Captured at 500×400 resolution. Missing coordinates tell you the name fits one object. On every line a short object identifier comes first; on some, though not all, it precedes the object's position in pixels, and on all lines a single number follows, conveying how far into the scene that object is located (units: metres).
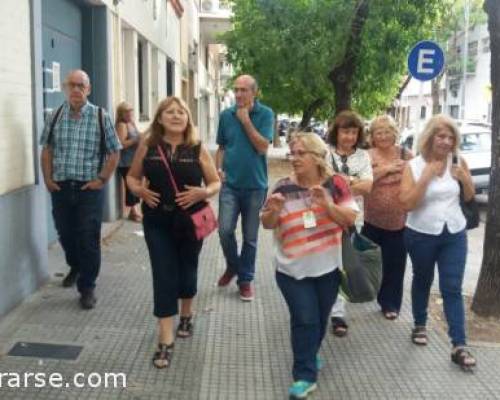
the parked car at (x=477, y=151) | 13.04
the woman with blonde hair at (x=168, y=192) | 4.23
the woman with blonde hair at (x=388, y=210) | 5.21
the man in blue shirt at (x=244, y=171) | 5.60
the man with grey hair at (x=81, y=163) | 5.25
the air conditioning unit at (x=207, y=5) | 28.91
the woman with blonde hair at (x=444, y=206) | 4.49
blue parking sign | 10.73
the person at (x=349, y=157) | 4.80
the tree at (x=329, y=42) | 15.02
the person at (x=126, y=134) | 8.72
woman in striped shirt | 3.78
